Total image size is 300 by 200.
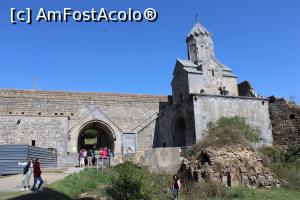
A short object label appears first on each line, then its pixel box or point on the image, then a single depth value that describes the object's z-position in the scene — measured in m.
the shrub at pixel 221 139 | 17.03
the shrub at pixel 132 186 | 10.63
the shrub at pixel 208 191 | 13.02
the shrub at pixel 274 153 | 20.30
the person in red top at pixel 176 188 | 12.63
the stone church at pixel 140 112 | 24.62
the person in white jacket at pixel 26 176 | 12.60
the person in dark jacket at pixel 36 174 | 12.23
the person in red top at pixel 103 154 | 19.90
